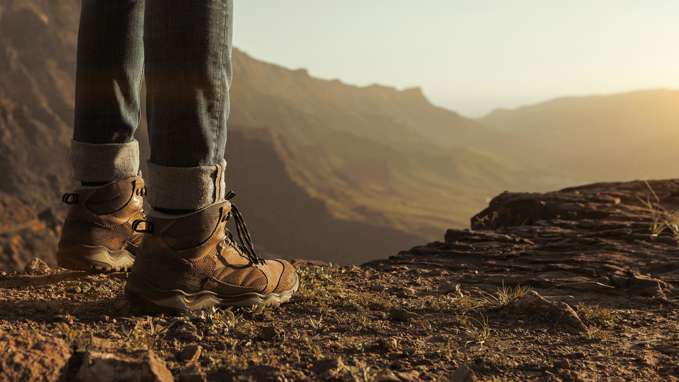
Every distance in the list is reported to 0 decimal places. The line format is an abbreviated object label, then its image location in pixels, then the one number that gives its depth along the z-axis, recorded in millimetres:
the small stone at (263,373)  1296
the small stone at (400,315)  1860
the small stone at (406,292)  2324
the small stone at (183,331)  1523
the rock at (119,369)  1159
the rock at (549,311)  1859
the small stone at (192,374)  1254
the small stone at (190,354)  1373
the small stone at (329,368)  1324
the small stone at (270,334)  1567
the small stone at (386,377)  1272
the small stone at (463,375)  1295
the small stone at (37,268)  2393
